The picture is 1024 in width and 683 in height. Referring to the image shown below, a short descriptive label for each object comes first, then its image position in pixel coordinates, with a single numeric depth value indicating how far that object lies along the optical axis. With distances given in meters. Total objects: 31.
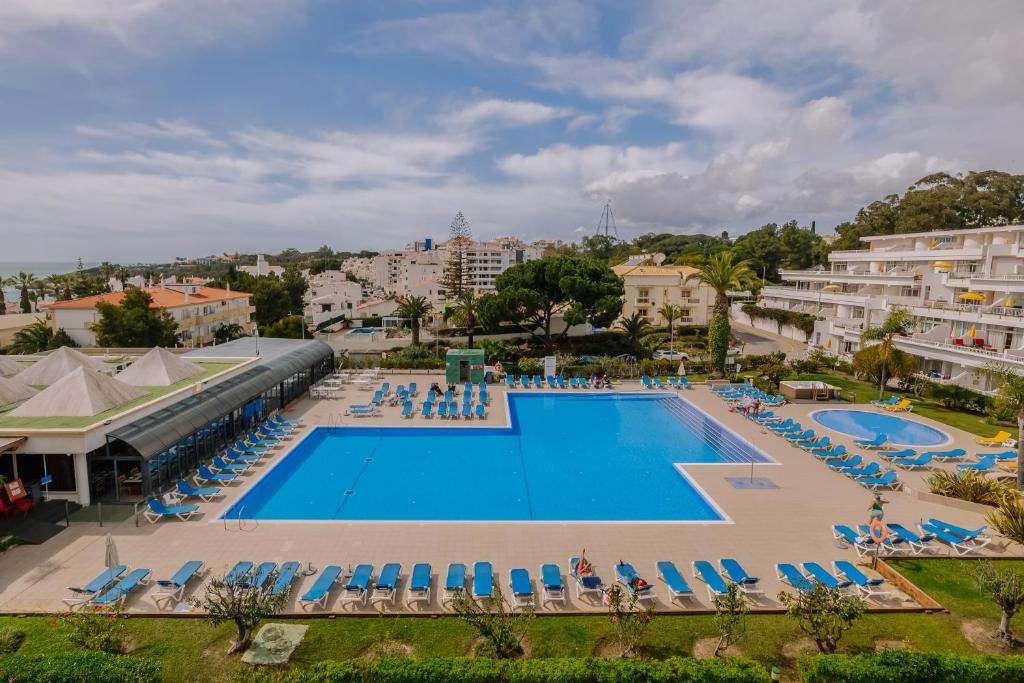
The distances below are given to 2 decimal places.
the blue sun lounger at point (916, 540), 11.70
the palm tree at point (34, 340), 31.59
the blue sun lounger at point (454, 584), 9.50
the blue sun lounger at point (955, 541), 11.64
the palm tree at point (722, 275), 29.23
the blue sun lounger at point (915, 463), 16.97
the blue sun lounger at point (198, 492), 14.01
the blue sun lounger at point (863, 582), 10.11
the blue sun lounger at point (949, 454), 17.30
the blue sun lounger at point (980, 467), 16.50
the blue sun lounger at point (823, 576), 10.24
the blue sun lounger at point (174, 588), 9.48
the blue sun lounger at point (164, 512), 12.66
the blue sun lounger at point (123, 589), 9.34
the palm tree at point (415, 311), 35.72
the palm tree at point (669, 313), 38.92
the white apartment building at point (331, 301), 55.61
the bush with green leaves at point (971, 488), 13.77
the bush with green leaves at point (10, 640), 7.90
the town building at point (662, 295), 46.81
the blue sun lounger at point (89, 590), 9.34
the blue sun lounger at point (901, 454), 17.02
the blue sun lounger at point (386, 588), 9.67
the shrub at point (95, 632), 7.97
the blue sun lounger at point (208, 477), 14.91
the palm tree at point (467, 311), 34.34
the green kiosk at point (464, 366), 28.14
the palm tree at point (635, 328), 35.97
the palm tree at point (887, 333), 24.70
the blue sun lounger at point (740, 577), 10.06
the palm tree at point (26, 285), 53.96
